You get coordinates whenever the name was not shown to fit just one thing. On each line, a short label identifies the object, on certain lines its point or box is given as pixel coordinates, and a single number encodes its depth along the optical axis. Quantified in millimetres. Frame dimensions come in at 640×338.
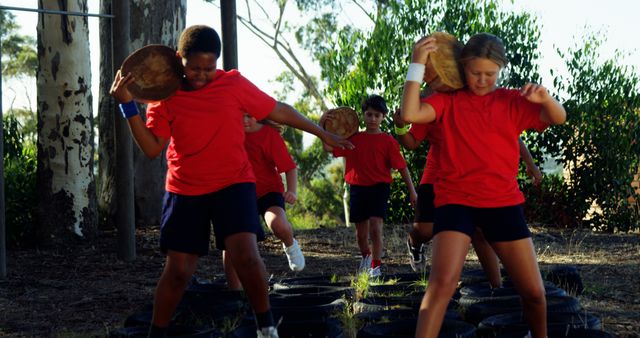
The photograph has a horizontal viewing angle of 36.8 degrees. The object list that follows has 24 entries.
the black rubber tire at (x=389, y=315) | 5664
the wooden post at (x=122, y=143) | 9672
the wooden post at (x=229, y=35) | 9586
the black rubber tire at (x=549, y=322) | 5137
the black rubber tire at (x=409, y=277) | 7316
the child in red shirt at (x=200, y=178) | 4812
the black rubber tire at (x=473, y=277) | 7145
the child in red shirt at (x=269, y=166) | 6922
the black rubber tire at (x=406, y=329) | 5023
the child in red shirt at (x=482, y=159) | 4398
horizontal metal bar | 9181
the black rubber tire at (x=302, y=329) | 5164
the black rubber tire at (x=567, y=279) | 7387
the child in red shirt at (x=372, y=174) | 8445
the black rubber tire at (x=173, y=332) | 5129
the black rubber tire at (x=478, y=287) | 6305
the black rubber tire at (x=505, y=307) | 5660
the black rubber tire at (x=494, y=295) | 5984
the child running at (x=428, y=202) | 5906
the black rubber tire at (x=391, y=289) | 6646
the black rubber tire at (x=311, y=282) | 7096
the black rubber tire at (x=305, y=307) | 5660
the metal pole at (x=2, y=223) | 8898
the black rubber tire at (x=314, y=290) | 6675
